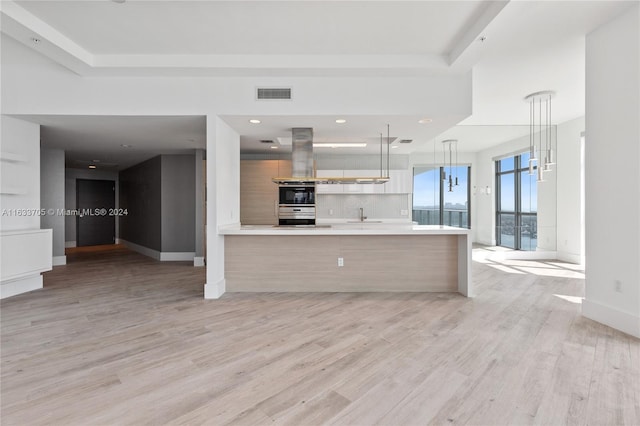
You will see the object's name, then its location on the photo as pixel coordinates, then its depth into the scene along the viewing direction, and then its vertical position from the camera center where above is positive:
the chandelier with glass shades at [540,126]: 5.21 +1.76
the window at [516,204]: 7.29 +0.13
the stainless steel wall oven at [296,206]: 6.16 +0.07
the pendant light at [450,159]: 7.98 +1.29
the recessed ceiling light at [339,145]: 5.98 +1.21
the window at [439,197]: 8.19 +0.32
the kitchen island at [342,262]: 4.54 -0.73
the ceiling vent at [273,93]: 4.17 +1.50
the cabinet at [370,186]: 7.41 +0.55
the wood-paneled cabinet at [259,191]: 6.92 +0.40
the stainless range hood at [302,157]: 4.93 +0.81
